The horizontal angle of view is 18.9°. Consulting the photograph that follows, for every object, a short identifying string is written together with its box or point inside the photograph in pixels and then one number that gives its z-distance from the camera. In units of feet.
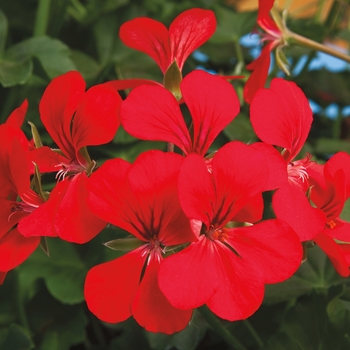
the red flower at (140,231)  0.85
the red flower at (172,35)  1.00
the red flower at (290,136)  0.88
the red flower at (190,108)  0.88
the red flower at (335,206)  0.89
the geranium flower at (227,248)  0.84
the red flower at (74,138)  0.87
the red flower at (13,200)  0.89
